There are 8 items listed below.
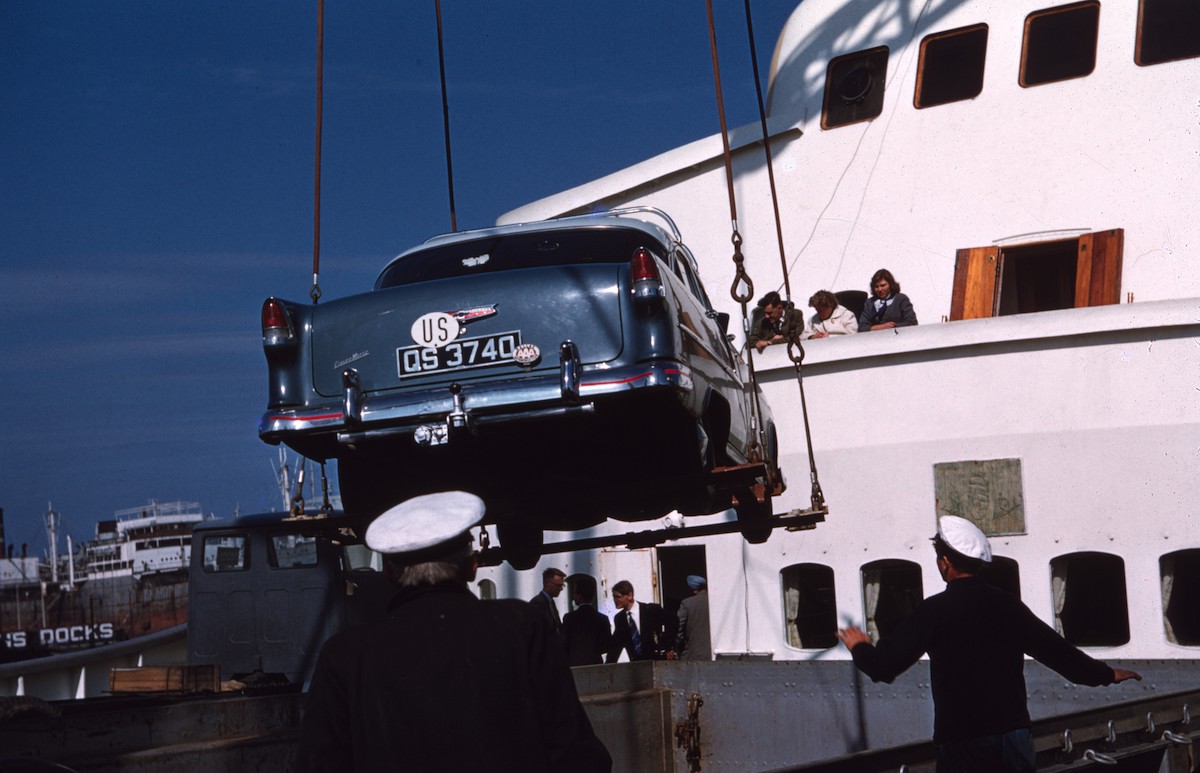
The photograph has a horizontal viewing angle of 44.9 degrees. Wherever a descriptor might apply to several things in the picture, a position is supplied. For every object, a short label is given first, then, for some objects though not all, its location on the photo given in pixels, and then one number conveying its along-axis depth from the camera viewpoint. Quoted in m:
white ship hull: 13.98
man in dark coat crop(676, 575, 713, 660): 12.81
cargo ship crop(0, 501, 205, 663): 57.28
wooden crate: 11.47
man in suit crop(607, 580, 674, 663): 12.67
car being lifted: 6.43
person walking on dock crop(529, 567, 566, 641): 11.62
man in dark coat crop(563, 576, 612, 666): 10.89
